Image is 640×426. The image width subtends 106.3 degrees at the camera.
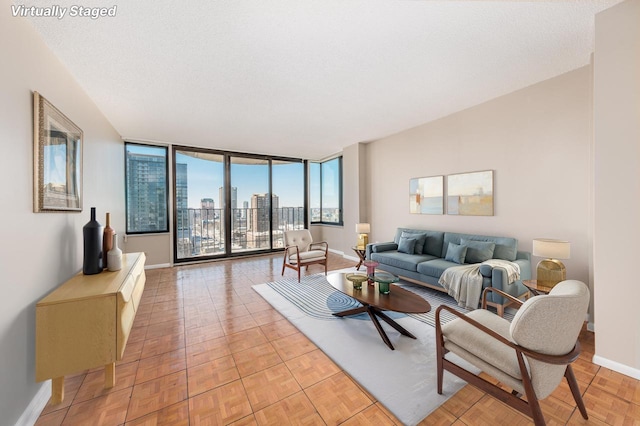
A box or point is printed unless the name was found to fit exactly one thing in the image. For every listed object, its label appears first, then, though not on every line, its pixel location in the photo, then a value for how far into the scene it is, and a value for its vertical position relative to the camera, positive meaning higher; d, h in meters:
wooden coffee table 2.23 -0.88
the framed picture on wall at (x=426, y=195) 4.24 +0.31
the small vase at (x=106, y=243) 2.30 -0.29
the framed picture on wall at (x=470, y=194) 3.62 +0.29
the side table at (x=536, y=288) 2.36 -0.77
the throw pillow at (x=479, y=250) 3.31 -0.55
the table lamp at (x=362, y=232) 5.16 -0.44
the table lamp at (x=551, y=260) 2.39 -0.51
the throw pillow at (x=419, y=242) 4.16 -0.53
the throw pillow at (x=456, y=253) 3.45 -0.61
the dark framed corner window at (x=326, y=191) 6.80 +0.63
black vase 2.14 -0.32
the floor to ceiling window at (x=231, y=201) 5.73 +0.31
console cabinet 1.53 -0.79
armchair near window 4.37 -0.77
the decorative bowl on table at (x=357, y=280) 2.70 -0.78
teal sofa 2.79 -0.69
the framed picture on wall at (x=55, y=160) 1.73 +0.44
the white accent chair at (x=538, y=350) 1.24 -0.76
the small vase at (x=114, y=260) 2.27 -0.45
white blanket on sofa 2.81 -0.84
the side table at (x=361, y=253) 4.84 -0.84
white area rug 1.64 -1.27
